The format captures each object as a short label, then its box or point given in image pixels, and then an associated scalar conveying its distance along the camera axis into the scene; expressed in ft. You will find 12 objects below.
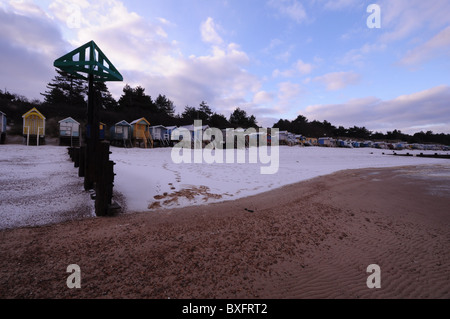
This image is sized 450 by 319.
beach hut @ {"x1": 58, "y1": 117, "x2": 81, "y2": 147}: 74.43
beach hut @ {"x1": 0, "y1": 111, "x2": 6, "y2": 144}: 63.79
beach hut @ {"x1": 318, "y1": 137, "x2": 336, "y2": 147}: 163.32
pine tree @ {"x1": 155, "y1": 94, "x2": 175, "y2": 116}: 169.46
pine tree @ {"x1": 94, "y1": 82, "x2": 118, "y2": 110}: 131.93
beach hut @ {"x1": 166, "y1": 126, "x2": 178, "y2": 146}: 101.80
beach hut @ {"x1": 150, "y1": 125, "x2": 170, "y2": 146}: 97.50
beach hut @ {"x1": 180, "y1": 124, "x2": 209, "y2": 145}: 106.42
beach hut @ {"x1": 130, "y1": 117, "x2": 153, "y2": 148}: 90.25
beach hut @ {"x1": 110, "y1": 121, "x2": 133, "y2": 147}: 87.27
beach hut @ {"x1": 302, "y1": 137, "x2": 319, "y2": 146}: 147.58
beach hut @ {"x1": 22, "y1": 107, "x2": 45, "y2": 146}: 68.03
